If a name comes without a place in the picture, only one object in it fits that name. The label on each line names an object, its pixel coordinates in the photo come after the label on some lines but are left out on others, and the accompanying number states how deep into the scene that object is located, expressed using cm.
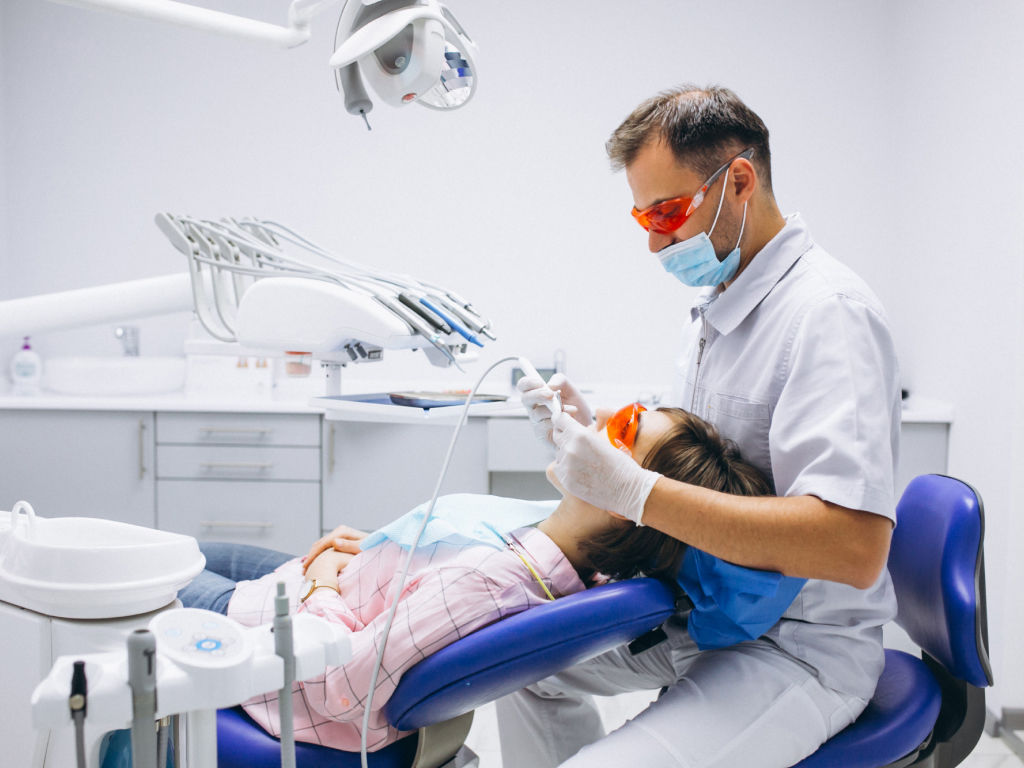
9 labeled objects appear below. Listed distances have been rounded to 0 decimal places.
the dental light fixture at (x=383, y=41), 99
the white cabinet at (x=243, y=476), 281
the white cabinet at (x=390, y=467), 284
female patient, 115
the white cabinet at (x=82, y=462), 283
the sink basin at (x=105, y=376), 319
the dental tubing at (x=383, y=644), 110
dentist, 111
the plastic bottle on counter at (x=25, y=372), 321
